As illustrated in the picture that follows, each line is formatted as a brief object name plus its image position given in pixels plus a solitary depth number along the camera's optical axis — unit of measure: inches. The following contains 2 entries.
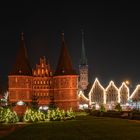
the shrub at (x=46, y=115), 1314.9
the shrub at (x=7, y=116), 1258.5
